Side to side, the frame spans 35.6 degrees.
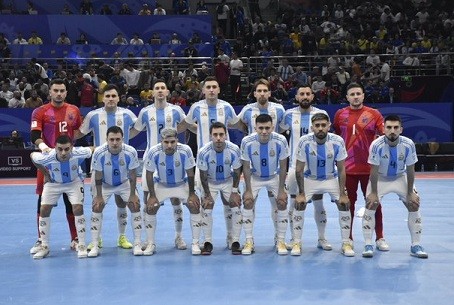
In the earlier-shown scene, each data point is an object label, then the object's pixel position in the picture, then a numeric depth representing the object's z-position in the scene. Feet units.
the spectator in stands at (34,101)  70.64
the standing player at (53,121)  36.06
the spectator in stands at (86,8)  90.12
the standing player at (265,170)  34.76
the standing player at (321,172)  34.14
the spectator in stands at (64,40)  82.53
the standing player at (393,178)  33.68
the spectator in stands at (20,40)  82.12
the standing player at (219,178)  35.06
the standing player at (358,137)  35.76
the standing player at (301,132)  35.70
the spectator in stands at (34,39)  82.40
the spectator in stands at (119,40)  83.02
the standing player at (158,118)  37.78
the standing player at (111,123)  36.65
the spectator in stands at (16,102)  71.28
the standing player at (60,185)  34.58
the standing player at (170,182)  34.83
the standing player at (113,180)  34.83
